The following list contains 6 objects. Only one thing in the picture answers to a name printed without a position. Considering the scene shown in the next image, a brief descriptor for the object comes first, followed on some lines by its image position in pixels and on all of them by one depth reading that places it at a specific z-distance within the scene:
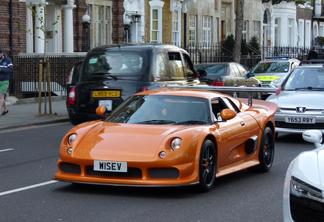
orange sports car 8.51
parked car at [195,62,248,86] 23.92
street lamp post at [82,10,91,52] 30.47
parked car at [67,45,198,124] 14.41
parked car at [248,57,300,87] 25.51
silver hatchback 13.94
